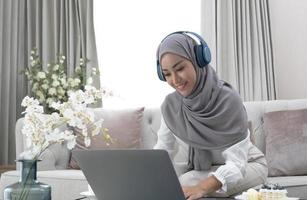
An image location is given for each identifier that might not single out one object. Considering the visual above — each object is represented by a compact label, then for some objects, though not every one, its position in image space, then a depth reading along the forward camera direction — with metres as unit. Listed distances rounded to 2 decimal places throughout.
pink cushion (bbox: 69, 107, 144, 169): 3.93
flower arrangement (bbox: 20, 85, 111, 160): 2.00
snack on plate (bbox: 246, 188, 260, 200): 2.14
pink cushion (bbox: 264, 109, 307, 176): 3.58
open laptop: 1.81
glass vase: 2.05
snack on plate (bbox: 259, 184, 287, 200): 2.14
